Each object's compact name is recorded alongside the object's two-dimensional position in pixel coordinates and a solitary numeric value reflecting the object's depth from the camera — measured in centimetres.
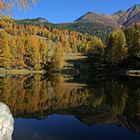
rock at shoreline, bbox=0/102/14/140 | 672
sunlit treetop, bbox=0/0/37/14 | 555
